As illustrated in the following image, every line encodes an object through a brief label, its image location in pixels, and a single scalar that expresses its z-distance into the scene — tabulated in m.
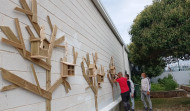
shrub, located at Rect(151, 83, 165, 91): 14.26
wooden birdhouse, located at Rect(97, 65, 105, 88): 5.26
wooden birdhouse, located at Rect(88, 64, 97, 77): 4.50
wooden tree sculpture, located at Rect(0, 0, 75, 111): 1.87
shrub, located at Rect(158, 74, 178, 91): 13.49
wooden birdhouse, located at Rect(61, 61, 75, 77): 2.97
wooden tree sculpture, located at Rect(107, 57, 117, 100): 7.17
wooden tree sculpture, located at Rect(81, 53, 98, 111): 4.26
